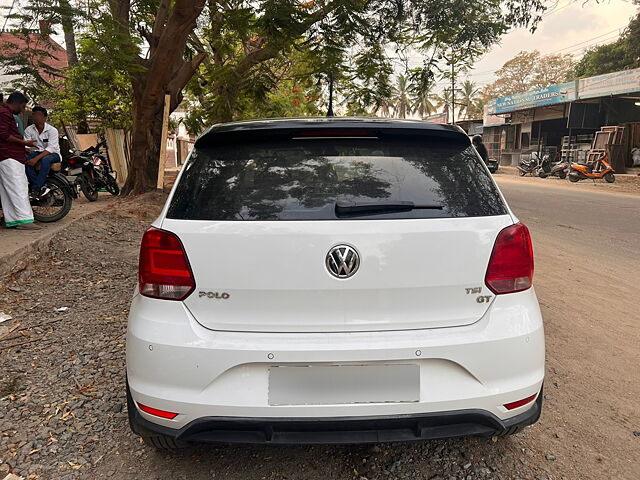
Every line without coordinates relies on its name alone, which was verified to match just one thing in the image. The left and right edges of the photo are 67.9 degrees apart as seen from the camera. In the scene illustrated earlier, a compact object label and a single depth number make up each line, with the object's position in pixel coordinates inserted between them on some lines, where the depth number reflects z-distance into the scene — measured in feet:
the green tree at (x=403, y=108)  181.55
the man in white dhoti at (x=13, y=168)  17.98
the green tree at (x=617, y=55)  88.48
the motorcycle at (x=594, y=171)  60.34
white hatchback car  5.75
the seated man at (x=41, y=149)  21.47
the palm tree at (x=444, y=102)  162.09
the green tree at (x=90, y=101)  42.75
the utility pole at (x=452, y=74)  37.34
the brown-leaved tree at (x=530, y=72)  143.43
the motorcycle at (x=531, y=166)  79.44
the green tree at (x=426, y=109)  193.98
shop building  68.74
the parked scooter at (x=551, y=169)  70.08
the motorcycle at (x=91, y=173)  30.13
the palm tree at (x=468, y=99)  187.66
